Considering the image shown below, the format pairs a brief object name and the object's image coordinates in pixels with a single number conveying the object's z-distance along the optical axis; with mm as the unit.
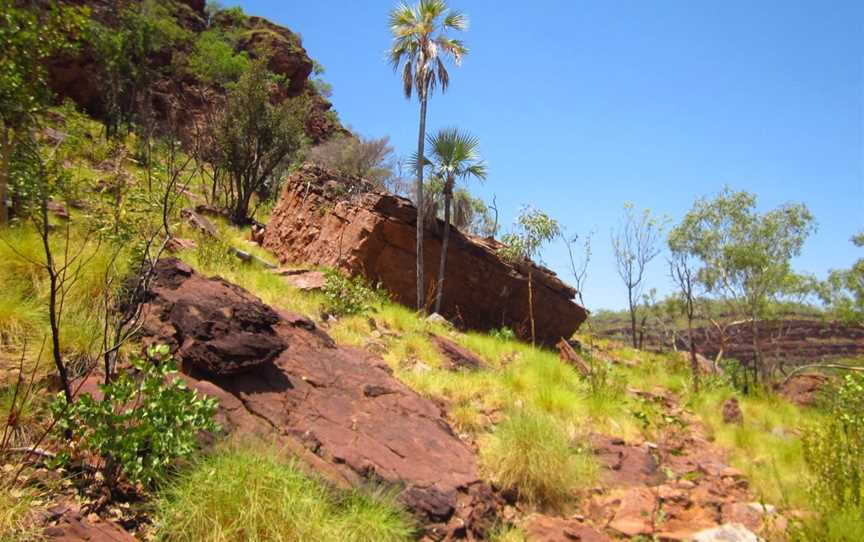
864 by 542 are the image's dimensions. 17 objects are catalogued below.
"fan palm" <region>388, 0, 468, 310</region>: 17391
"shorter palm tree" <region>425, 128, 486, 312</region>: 17141
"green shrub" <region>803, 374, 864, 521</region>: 4344
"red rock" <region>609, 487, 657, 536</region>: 4887
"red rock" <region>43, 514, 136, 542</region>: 2775
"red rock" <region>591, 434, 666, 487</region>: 6020
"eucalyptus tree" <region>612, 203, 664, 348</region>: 27912
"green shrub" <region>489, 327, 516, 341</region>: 13889
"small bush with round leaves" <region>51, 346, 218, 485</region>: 3291
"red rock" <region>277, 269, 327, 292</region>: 11305
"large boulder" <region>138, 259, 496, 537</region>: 4484
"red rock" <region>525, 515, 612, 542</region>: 4570
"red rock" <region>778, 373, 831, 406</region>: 12750
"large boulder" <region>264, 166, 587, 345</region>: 14852
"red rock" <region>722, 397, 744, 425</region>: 9008
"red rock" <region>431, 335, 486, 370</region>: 9387
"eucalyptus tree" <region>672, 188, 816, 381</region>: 25703
